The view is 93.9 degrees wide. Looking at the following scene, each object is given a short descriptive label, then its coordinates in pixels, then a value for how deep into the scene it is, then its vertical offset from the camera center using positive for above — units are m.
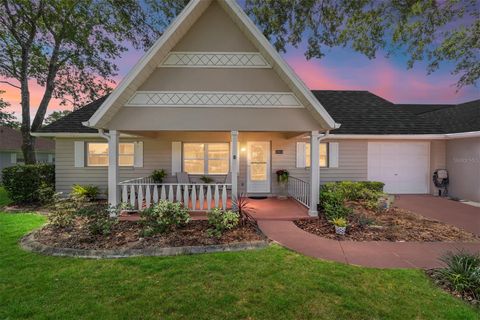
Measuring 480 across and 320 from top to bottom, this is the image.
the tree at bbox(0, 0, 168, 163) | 11.85 +7.07
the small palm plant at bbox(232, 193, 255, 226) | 6.06 -1.52
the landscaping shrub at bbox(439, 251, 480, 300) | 3.31 -1.76
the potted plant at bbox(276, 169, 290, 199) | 9.73 -0.88
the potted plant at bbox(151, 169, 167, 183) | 9.52 -0.69
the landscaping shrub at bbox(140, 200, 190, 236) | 5.57 -1.49
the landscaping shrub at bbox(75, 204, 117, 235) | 5.44 -1.58
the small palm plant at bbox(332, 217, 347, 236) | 5.66 -1.65
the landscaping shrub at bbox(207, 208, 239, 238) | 5.51 -1.55
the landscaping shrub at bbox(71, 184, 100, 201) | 9.16 -1.32
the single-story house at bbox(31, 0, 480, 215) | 6.42 +1.10
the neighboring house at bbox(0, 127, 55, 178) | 20.59 +1.09
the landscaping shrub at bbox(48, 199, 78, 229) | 6.03 -1.56
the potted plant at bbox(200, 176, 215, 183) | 9.29 -0.82
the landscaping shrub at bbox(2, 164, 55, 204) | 8.87 -1.01
